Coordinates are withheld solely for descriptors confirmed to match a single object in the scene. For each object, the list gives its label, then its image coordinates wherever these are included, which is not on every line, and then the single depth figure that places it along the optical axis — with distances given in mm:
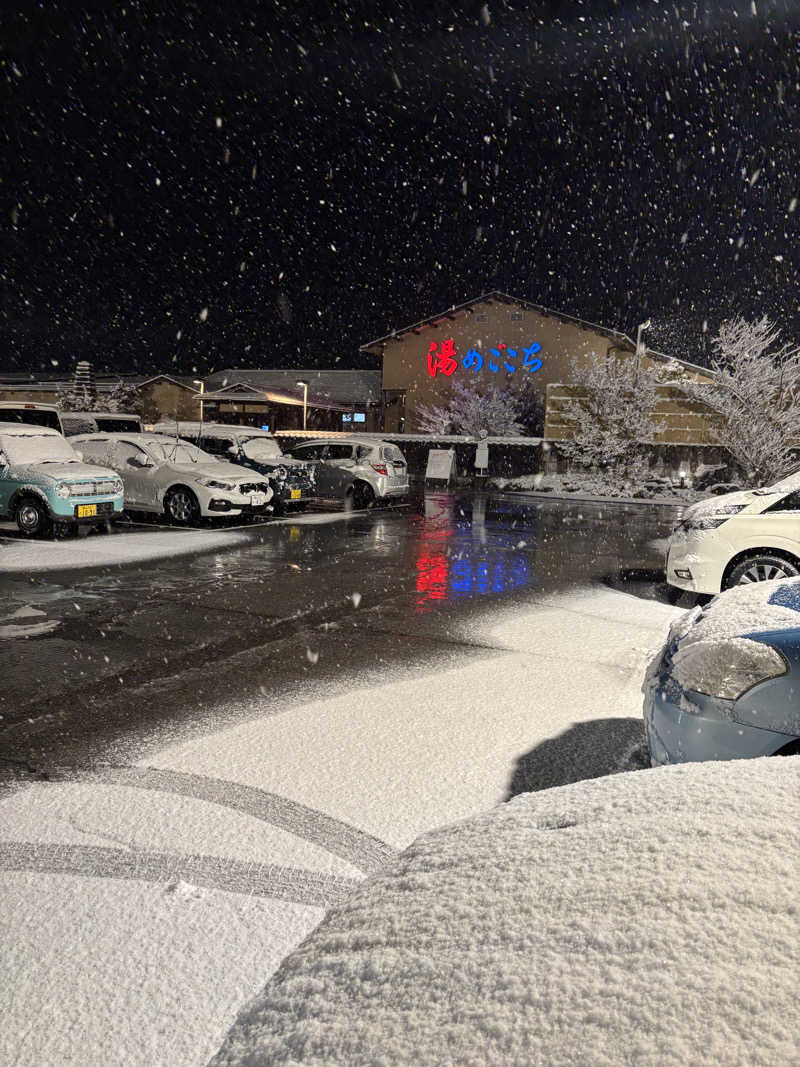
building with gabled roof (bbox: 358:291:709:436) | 39281
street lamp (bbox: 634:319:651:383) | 31575
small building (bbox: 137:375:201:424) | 51875
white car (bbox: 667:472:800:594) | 8227
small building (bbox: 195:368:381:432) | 46719
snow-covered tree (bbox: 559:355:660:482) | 29812
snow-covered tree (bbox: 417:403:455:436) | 40062
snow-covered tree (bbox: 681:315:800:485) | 26938
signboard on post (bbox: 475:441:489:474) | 31672
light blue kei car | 12766
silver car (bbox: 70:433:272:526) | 14758
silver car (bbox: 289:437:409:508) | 19281
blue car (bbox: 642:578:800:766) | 3383
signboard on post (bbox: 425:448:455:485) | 30172
